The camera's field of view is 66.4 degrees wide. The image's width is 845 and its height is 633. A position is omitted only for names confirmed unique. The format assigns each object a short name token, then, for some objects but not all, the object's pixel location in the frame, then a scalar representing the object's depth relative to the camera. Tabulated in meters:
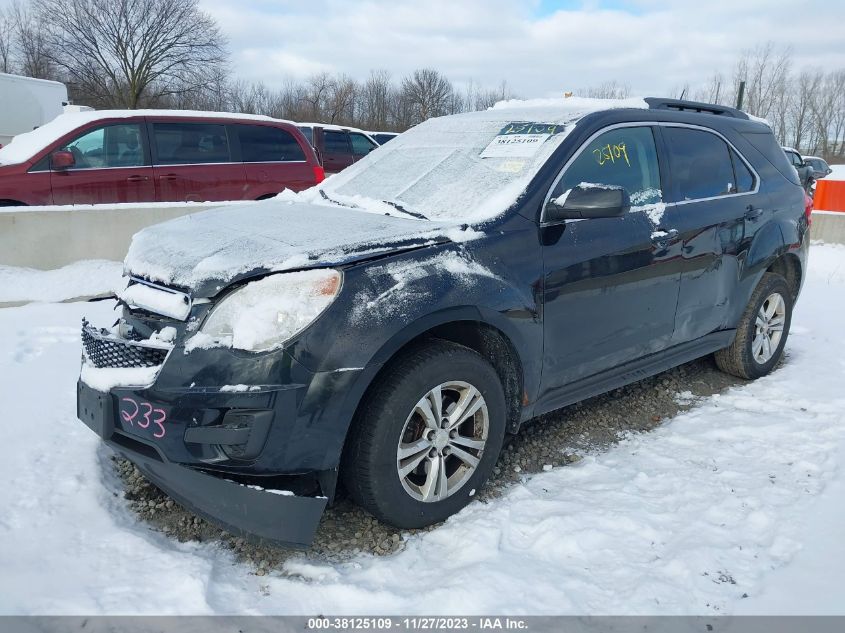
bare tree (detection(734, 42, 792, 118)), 43.00
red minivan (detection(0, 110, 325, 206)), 7.31
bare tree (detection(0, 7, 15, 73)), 39.28
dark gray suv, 2.35
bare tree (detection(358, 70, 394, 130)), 48.93
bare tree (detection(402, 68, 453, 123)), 50.12
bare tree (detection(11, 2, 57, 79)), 35.50
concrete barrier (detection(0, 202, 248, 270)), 6.10
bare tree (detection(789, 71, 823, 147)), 46.53
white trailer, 17.39
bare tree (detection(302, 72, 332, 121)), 47.41
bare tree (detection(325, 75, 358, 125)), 47.59
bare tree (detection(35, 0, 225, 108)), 33.62
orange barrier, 15.12
